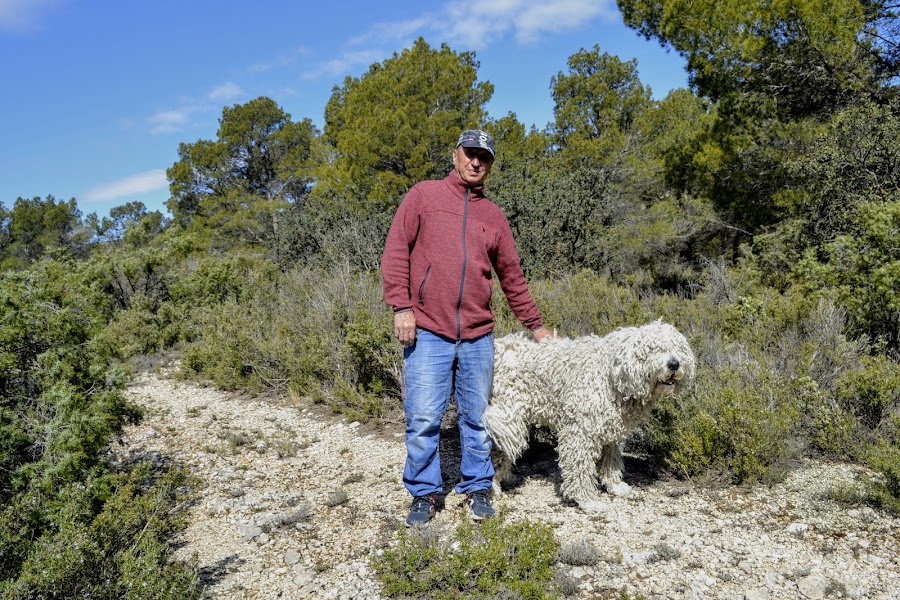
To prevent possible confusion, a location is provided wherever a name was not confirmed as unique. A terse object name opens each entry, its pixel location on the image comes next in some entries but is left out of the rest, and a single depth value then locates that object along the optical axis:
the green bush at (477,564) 2.72
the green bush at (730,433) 3.81
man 3.34
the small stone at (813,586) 2.64
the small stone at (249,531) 3.57
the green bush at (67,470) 2.41
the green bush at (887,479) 3.20
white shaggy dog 3.32
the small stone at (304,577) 3.00
